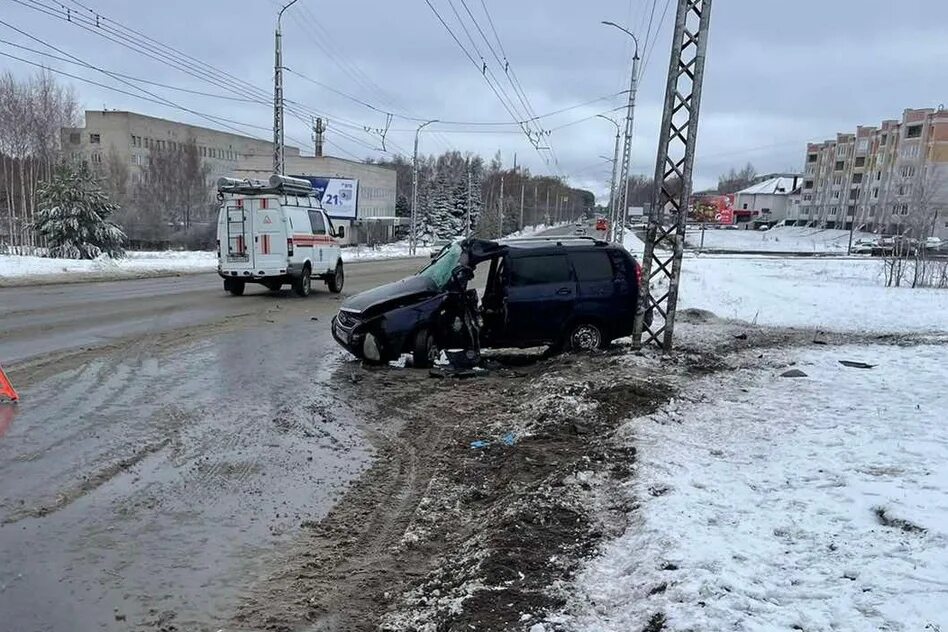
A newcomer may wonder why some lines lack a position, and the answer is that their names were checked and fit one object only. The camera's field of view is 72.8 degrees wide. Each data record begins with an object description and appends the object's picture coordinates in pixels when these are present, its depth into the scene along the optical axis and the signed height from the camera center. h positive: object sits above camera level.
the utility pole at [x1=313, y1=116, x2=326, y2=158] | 66.70 +8.90
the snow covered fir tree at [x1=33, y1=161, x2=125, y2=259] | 29.58 -0.66
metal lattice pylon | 9.63 +0.98
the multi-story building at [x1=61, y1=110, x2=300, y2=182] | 92.69 +10.50
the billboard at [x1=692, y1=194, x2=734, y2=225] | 101.50 +4.52
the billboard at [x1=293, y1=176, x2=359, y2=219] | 57.16 +1.81
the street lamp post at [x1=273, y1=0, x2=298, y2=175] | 28.33 +4.75
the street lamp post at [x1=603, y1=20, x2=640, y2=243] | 28.83 +3.35
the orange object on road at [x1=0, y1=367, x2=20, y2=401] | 6.93 -2.02
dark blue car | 9.30 -1.18
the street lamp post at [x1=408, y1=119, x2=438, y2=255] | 50.09 +1.05
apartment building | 81.12 +11.39
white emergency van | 16.95 -0.51
